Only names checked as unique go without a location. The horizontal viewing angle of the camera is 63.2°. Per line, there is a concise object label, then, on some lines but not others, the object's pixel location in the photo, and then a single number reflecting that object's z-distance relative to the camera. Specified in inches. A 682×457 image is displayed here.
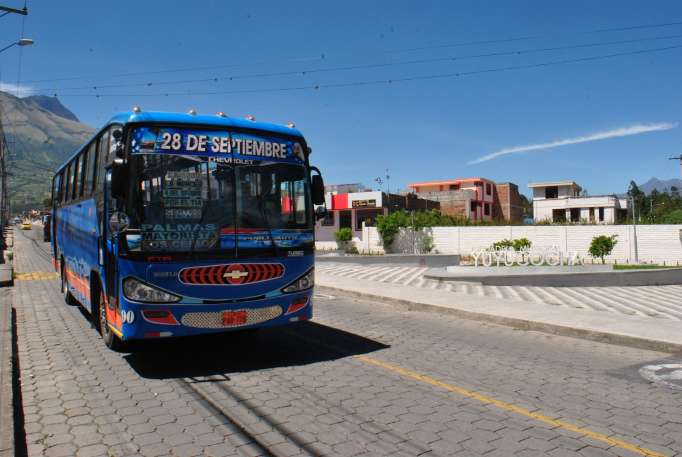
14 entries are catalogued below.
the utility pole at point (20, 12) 658.2
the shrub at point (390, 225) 1545.3
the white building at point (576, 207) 2731.3
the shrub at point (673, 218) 1528.8
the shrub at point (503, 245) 1285.7
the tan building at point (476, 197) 2466.8
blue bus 259.0
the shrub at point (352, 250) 1562.0
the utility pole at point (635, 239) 1261.1
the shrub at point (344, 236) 1637.6
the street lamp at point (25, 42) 749.9
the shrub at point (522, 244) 1263.5
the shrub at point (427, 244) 1504.7
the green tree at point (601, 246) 1180.5
